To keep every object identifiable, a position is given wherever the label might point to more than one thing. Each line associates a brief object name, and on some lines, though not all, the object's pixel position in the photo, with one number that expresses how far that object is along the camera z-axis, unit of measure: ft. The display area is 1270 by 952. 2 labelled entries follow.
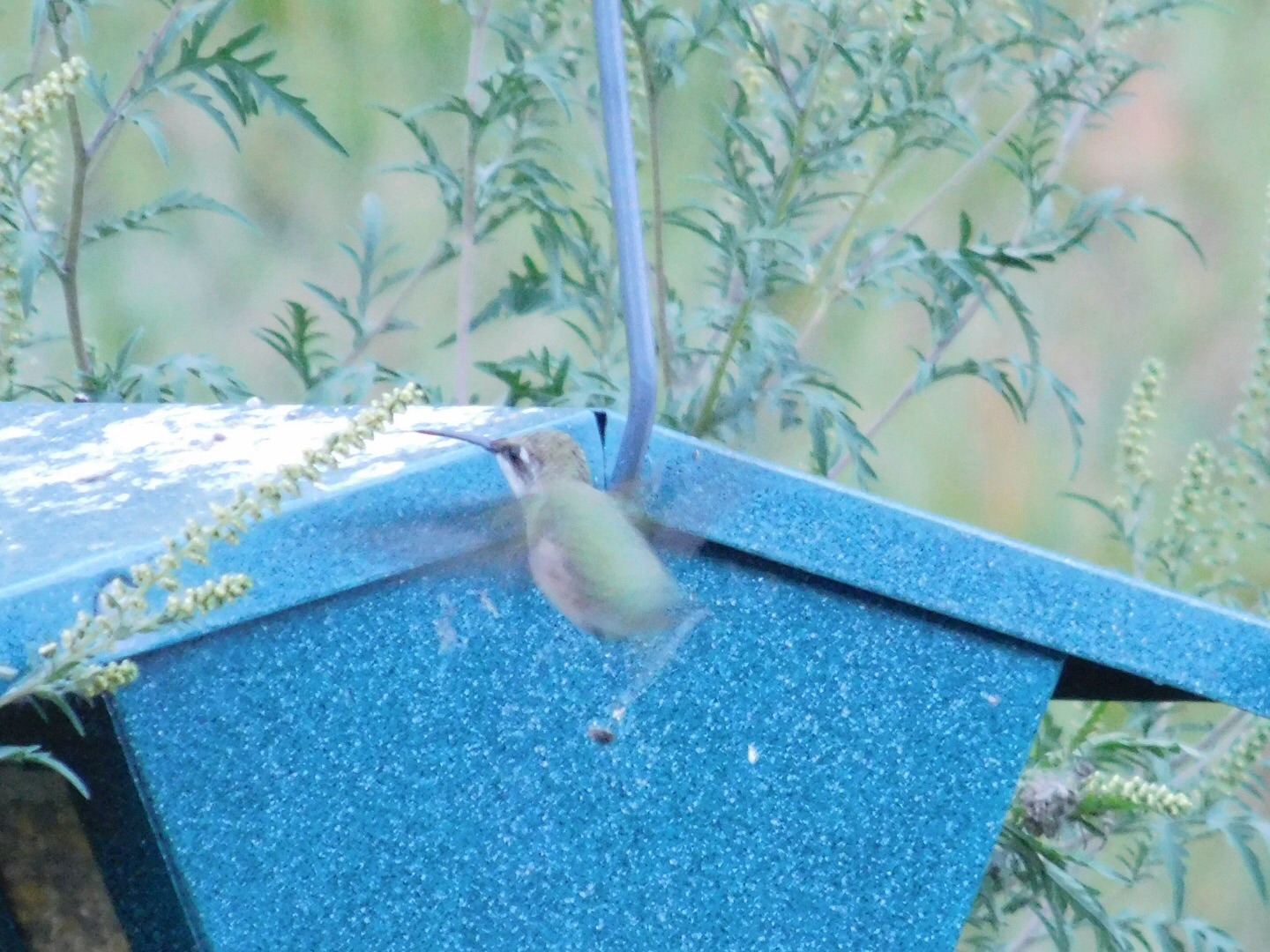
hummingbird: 10.97
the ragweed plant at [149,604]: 10.71
